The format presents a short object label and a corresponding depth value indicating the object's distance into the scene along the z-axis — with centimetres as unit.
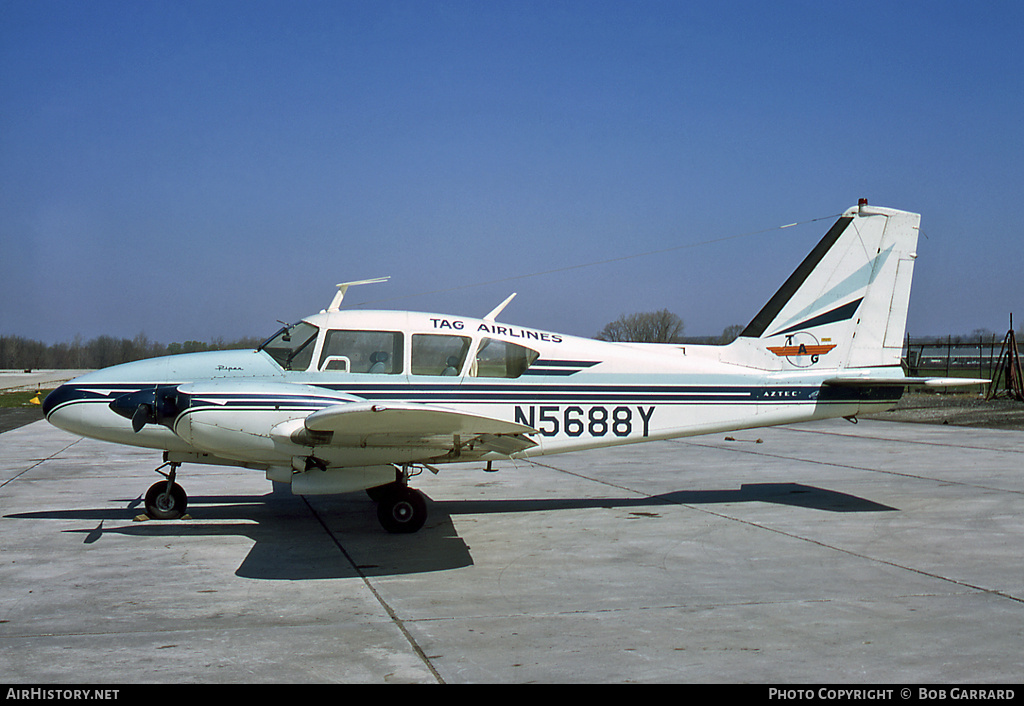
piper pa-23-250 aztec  824
